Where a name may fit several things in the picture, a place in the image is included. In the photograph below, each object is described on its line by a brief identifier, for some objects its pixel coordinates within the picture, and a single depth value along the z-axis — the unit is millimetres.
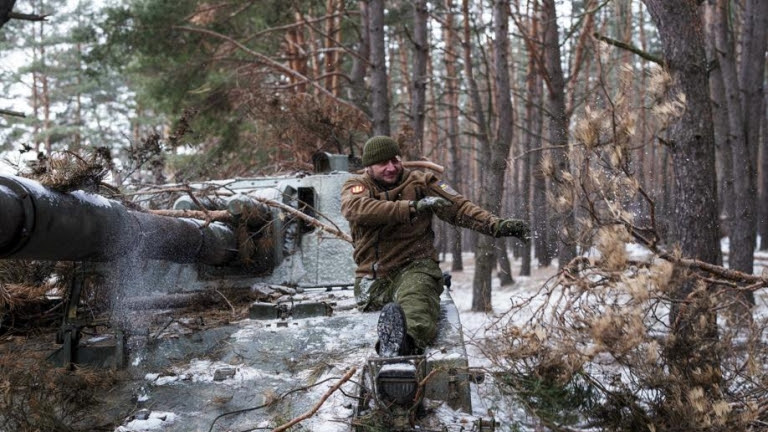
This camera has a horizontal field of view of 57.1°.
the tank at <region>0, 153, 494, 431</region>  2979
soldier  3955
